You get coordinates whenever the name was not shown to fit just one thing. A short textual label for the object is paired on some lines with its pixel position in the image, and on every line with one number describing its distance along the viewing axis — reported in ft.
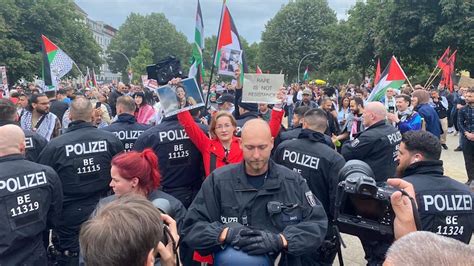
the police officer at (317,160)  14.14
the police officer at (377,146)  18.03
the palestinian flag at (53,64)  30.32
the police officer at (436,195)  10.41
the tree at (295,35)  199.52
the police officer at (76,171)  14.23
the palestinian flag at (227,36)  20.31
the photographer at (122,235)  6.07
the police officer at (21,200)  10.91
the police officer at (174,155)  16.25
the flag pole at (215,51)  19.45
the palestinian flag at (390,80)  25.86
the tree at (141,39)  284.20
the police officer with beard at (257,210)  9.06
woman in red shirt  15.06
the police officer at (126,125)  19.56
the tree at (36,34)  107.04
